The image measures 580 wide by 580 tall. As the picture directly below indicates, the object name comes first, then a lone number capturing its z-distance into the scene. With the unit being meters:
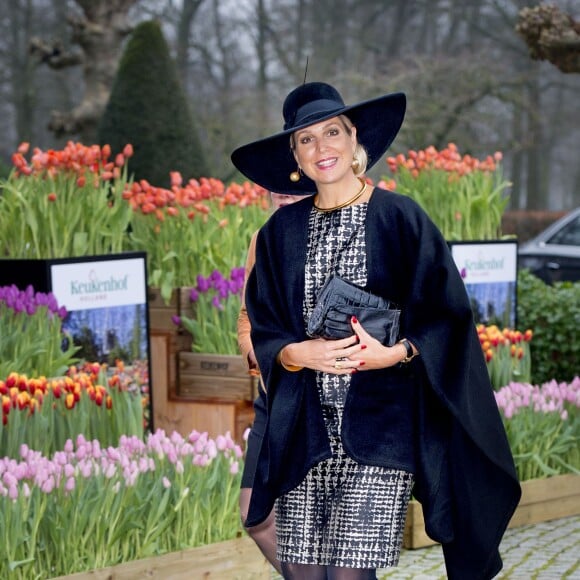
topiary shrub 11.34
